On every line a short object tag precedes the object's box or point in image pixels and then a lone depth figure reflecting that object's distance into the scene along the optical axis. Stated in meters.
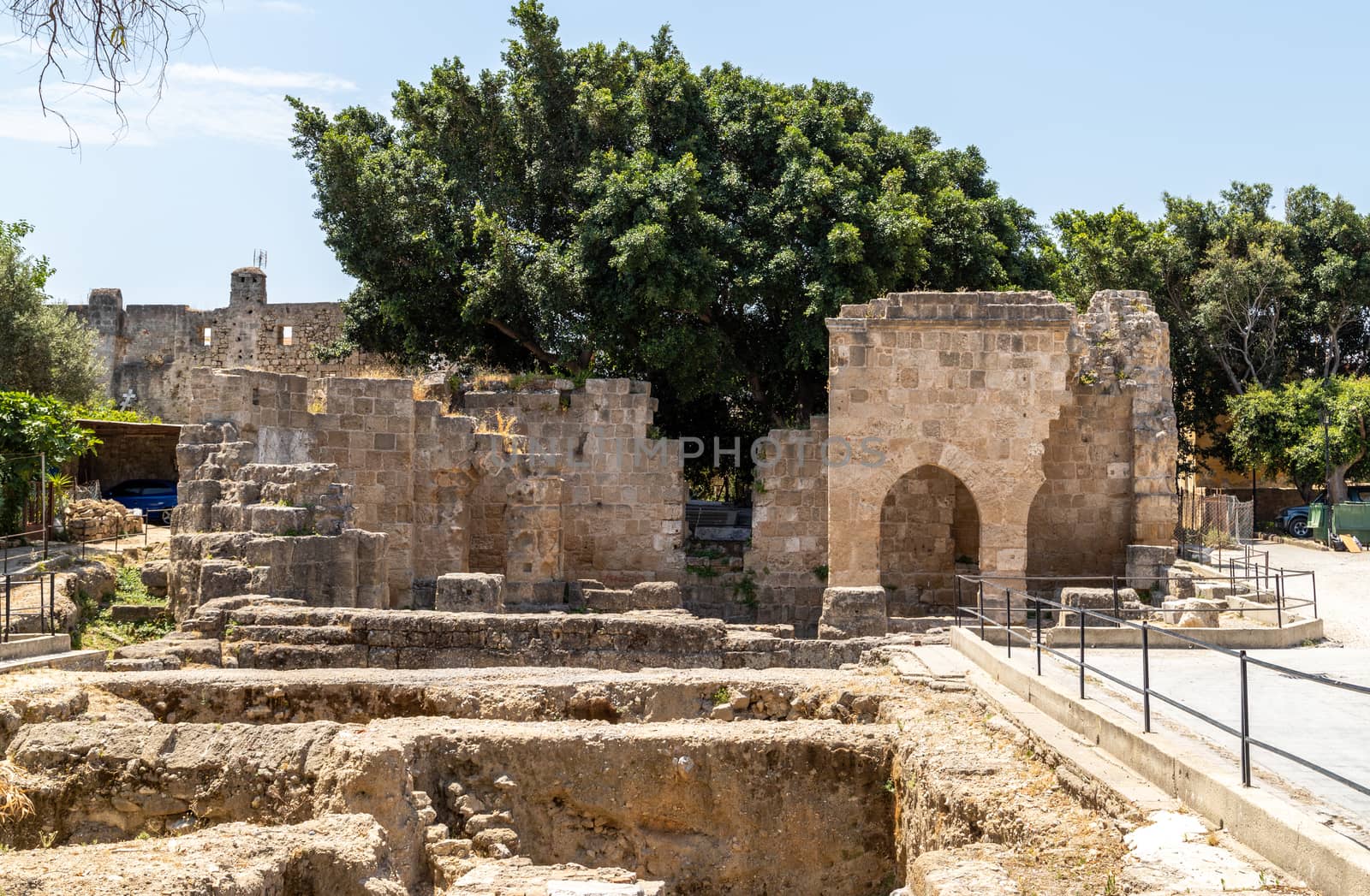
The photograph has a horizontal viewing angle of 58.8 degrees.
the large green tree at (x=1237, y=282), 31.39
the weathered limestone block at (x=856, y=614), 14.65
